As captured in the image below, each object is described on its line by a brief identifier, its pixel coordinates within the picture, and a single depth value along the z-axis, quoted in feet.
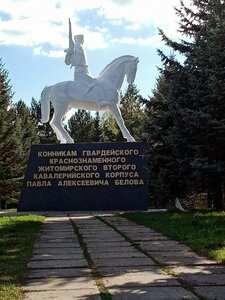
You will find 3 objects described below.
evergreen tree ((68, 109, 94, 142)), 166.91
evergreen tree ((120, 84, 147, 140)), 122.31
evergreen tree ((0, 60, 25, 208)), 99.66
